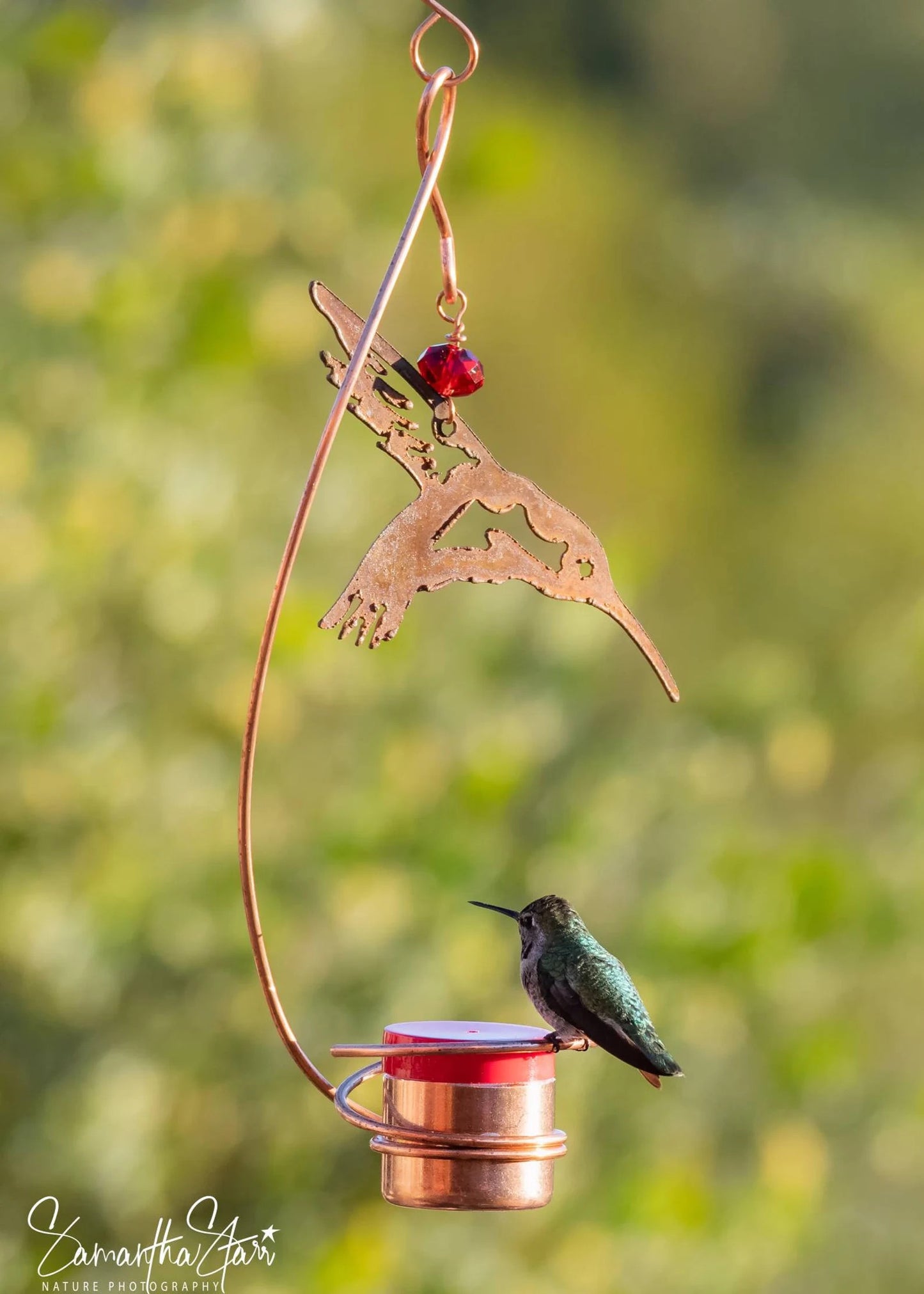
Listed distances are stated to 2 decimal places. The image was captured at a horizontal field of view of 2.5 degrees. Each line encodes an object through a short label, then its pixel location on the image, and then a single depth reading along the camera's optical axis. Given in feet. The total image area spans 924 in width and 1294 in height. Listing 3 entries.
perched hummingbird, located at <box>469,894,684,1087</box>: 20.45
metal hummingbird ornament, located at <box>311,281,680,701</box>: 20.39
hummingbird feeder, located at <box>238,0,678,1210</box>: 20.36
